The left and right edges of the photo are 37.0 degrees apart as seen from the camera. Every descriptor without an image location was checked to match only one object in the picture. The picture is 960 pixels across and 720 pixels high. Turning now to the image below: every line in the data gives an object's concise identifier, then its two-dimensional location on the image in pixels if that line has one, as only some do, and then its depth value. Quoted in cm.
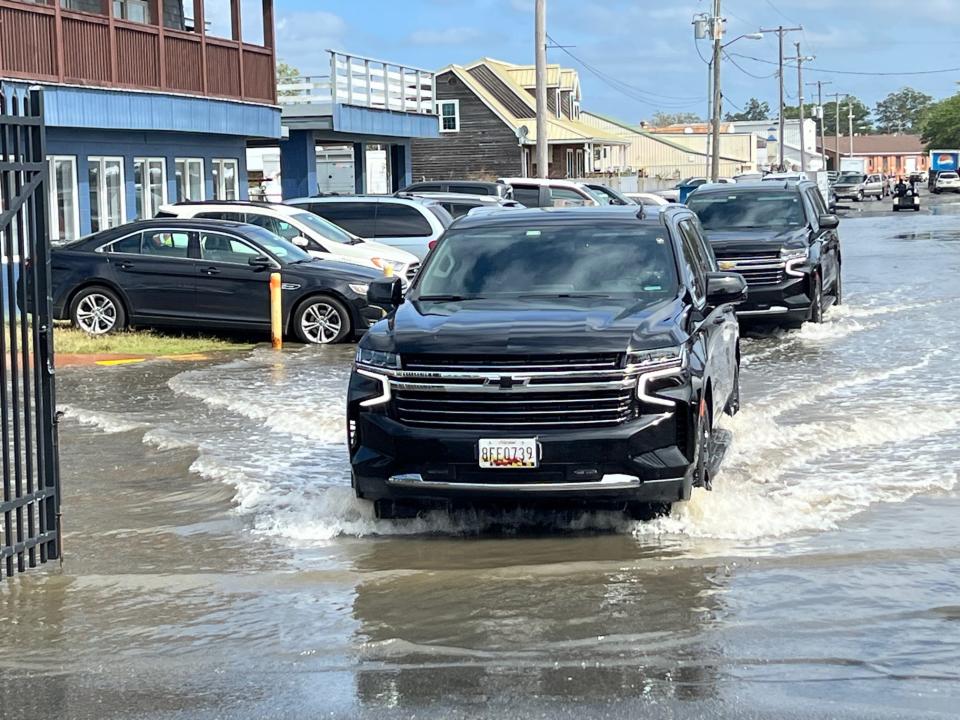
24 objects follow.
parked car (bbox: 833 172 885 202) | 8569
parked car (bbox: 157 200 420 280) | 2003
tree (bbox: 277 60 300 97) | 8602
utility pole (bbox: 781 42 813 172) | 10581
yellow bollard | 1786
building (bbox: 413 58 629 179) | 6438
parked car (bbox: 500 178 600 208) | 3162
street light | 5478
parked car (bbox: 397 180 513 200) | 2852
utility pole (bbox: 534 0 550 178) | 3441
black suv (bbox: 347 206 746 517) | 755
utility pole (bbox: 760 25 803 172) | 9531
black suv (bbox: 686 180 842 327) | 1783
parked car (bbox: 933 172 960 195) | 9125
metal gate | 702
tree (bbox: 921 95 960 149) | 15475
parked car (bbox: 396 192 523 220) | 2506
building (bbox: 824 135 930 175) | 18888
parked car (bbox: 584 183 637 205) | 3316
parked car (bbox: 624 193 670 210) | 3593
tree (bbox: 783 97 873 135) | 19262
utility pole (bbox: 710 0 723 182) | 5461
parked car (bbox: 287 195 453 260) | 2255
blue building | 2231
